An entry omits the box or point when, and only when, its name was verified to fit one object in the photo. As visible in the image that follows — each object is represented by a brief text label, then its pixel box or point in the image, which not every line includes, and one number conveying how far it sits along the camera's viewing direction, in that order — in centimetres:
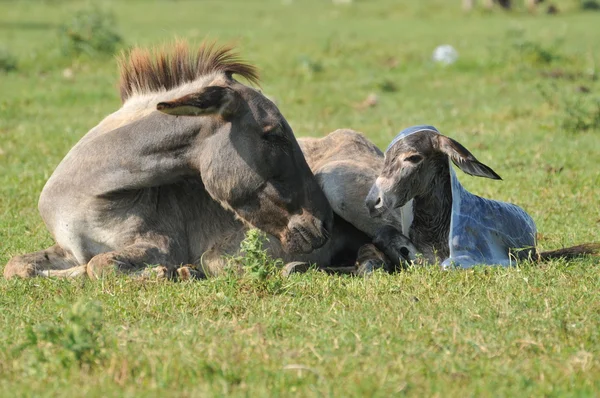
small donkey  1292
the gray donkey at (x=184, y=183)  1308
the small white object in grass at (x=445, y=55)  3487
